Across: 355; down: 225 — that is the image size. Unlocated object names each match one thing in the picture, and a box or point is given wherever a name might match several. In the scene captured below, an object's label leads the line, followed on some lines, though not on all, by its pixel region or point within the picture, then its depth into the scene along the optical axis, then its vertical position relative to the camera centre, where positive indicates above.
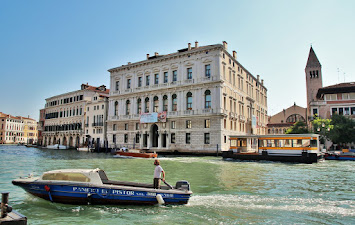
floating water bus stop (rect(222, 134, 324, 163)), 24.66 -1.17
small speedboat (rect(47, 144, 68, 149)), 53.33 -2.06
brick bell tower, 59.36 +13.74
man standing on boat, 9.05 -1.35
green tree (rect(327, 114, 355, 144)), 33.44 +0.80
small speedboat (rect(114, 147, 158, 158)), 29.75 -1.95
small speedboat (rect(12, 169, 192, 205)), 8.45 -1.73
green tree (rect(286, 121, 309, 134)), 41.79 +1.33
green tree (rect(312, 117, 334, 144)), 33.84 +1.36
